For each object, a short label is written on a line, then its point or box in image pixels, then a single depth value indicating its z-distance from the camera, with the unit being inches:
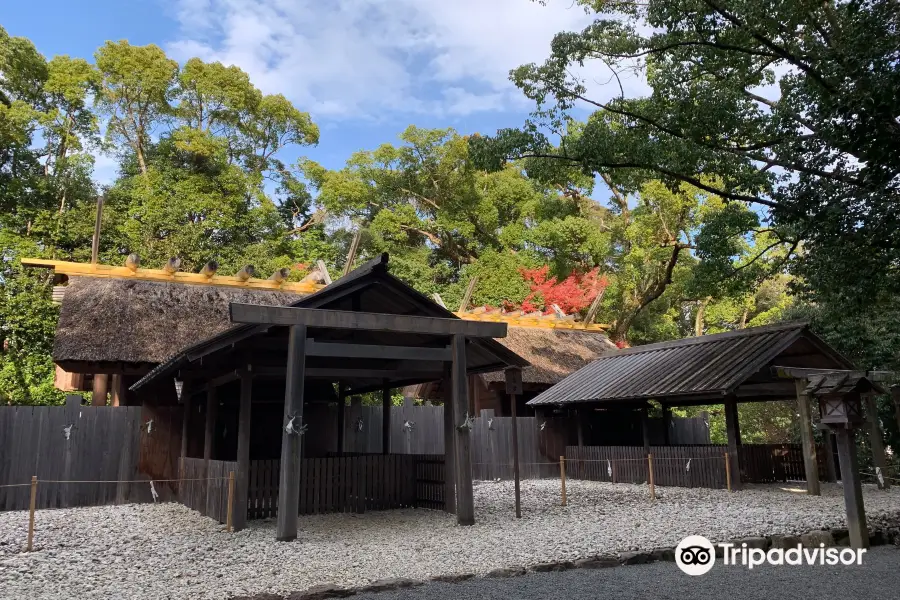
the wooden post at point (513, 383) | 406.3
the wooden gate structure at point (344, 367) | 318.3
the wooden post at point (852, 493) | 288.5
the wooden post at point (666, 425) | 630.7
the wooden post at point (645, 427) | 573.9
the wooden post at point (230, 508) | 340.5
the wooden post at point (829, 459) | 549.6
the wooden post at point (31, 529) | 301.5
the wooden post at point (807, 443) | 470.3
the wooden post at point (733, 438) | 509.0
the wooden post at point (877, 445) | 498.3
